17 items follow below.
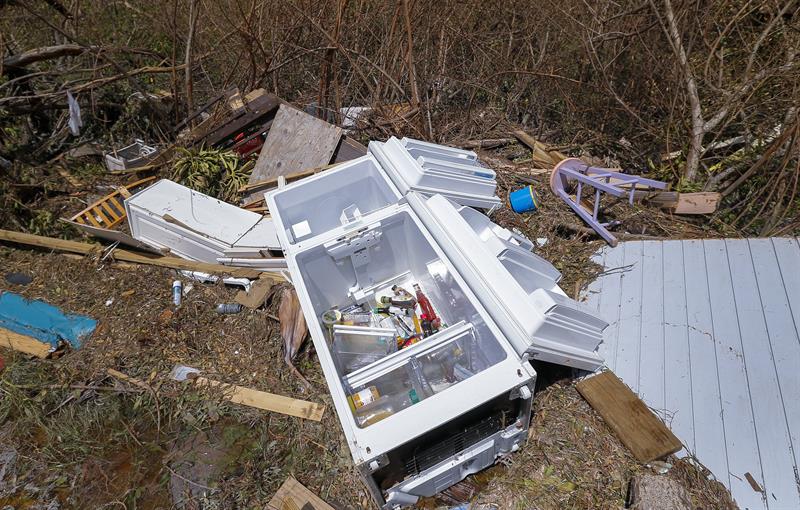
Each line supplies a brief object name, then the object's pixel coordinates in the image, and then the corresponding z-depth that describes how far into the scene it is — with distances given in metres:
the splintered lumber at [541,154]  4.84
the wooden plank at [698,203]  3.64
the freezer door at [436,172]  2.92
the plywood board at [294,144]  4.81
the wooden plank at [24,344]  3.59
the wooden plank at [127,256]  4.02
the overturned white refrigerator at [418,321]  2.05
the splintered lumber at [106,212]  4.59
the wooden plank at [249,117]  5.02
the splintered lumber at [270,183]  4.66
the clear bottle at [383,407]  2.17
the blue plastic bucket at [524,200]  3.85
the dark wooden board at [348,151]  4.88
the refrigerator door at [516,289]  2.13
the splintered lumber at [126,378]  3.35
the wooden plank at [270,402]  3.11
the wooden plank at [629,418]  2.40
